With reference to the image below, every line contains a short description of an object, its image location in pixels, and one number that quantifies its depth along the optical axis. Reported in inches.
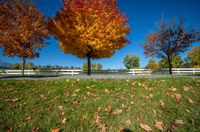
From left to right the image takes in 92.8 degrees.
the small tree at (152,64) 1460.2
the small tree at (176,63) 1355.1
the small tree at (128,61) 1865.4
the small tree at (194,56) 1299.1
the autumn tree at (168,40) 467.7
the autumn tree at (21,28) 322.6
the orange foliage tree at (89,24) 344.8
